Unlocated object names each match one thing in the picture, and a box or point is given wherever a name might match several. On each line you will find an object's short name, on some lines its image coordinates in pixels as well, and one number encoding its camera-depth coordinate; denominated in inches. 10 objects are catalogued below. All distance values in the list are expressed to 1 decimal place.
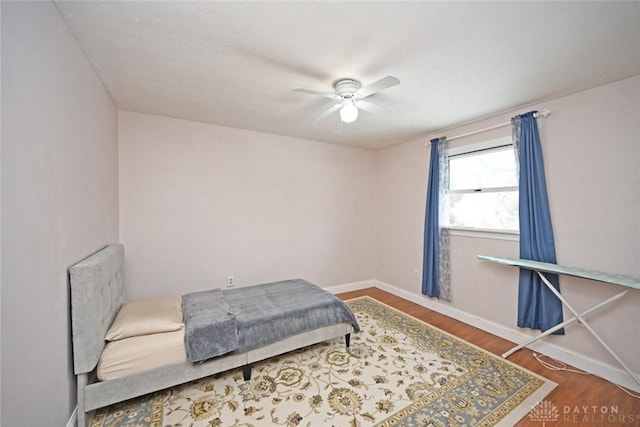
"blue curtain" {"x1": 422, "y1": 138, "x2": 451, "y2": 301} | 130.9
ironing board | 74.2
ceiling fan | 73.8
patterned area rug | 66.1
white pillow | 69.3
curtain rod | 95.3
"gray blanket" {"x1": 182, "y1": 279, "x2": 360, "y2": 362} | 74.9
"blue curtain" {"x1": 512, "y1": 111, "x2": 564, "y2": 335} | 94.8
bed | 59.6
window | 109.5
